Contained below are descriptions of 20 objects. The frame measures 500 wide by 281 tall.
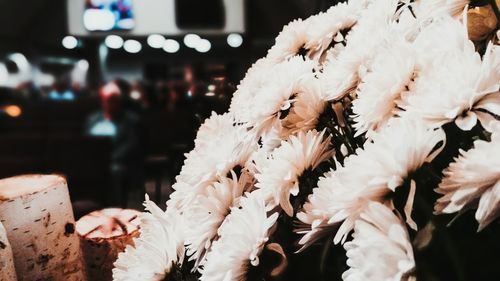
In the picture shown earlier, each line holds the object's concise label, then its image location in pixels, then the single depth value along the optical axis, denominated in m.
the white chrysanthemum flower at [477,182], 0.30
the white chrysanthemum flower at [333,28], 0.67
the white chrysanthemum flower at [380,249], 0.32
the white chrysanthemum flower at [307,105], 0.53
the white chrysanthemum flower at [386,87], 0.43
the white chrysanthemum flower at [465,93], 0.35
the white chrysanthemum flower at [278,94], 0.55
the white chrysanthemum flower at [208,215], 0.52
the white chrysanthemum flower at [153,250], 0.53
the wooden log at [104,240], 0.80
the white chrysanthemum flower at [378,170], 0.35
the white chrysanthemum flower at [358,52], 0.52
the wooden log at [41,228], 0.72
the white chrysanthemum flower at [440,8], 0.45
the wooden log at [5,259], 0.63
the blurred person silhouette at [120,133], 4.46
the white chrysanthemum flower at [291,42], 0.71
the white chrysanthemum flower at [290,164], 0.46
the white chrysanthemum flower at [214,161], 0.56
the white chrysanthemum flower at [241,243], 0.43
